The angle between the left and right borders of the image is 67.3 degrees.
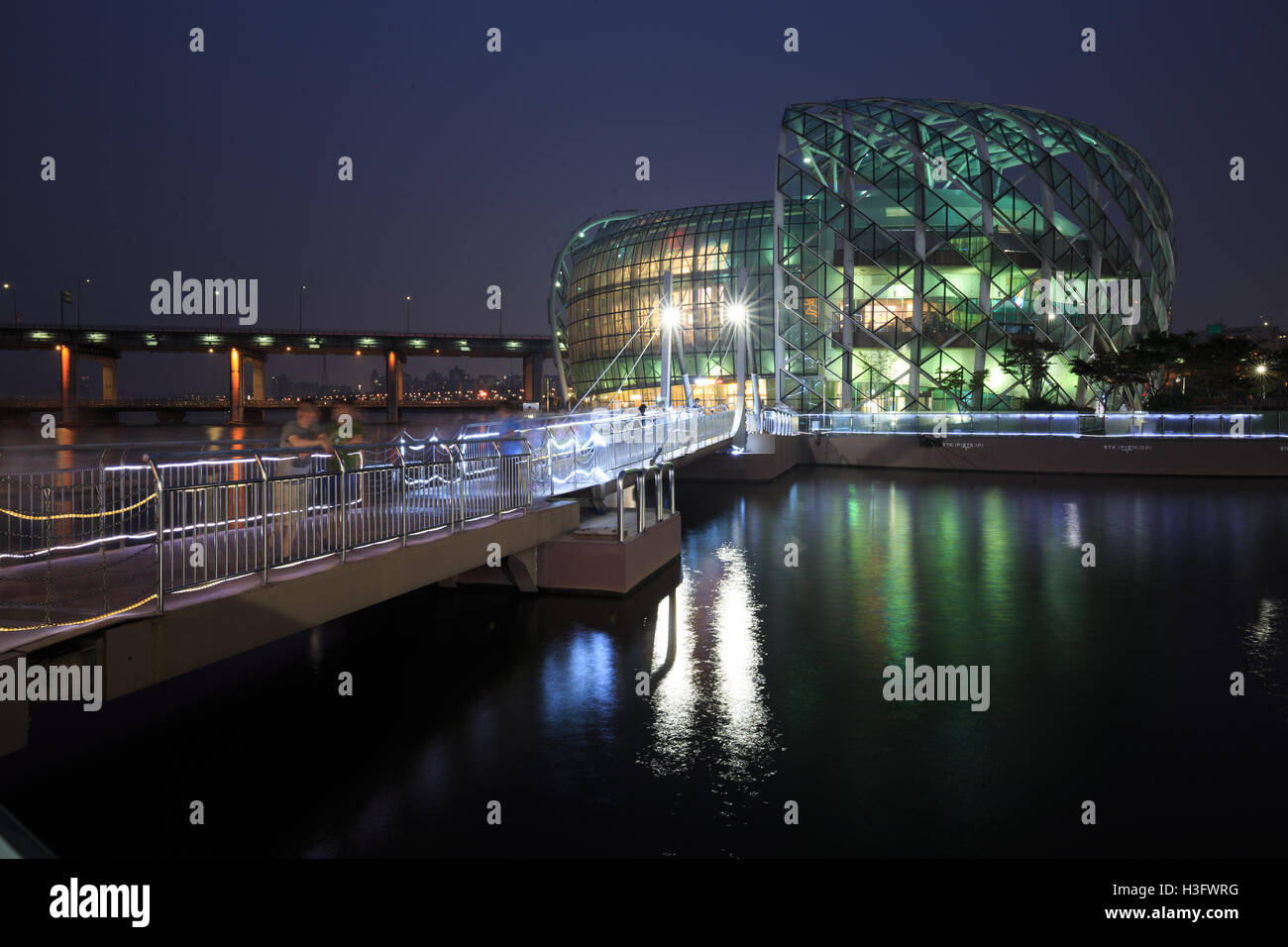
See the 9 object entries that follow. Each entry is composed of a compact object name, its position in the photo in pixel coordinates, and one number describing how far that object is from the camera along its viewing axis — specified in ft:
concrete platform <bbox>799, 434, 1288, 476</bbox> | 129.59
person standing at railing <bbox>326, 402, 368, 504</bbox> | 39.86
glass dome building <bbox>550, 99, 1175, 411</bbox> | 201.67
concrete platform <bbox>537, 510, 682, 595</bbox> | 48.62
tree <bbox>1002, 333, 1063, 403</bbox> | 189.37
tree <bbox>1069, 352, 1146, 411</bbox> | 176.14
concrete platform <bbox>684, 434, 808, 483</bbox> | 123.95
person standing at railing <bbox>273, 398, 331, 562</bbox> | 29.68
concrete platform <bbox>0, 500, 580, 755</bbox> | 21.57
